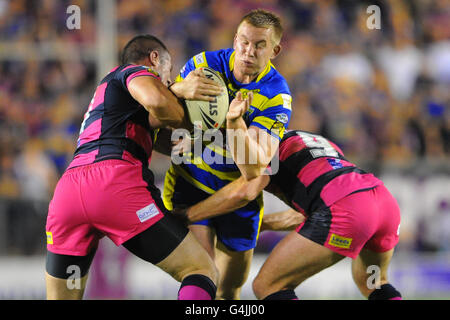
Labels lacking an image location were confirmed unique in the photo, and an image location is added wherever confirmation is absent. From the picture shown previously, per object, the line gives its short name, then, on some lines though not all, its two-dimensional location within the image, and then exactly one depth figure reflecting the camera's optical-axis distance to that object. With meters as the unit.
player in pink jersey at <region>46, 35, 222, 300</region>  8.00
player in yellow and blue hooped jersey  9.13
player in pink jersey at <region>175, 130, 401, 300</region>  8.79
